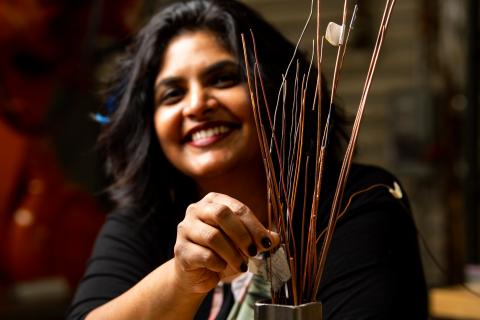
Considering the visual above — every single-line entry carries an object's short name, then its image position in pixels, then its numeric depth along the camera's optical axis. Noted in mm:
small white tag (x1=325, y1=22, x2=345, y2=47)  829
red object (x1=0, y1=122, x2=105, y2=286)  2255
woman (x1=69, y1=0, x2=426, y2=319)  1039
